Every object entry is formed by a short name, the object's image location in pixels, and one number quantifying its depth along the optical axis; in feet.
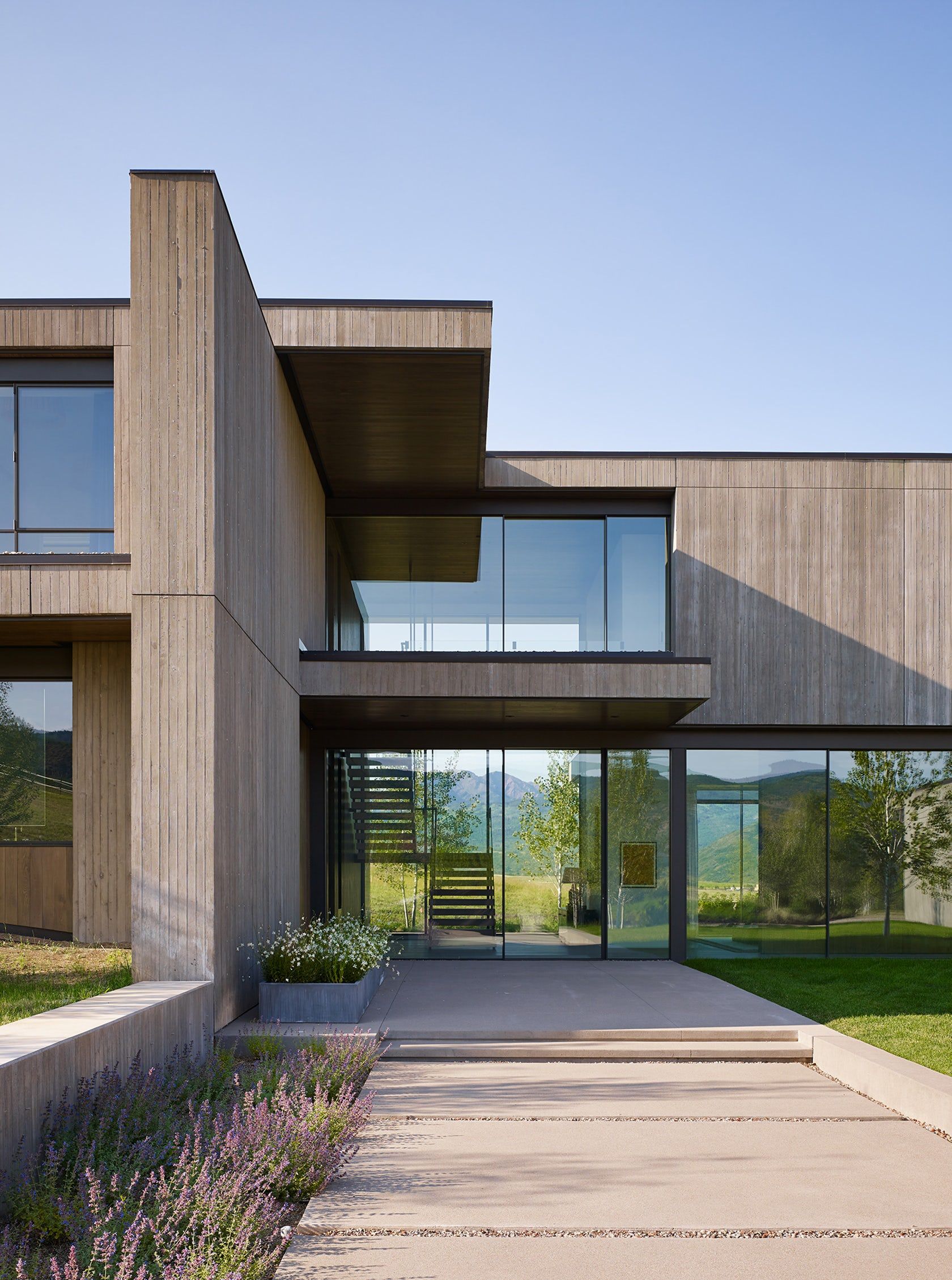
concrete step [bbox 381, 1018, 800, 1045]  30.63
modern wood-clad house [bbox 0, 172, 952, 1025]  35.27
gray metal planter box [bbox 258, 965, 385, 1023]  30.55
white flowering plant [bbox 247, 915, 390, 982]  31.58
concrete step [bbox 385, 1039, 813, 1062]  29.60
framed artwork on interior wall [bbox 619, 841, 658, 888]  49.75
